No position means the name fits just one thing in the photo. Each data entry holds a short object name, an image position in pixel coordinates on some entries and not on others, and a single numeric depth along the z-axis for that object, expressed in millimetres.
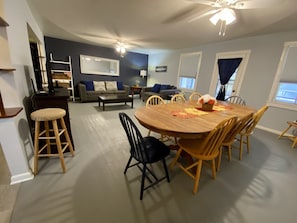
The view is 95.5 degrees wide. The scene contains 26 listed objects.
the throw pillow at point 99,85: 5750
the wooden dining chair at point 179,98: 2968
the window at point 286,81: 3090
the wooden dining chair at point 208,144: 1328
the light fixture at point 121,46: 4832
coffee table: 4389
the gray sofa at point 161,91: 5285
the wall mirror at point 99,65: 5875
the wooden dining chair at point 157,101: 2620
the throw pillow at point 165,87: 5761
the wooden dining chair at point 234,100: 3713
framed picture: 6630
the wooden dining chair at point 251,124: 1958
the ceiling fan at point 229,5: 1630
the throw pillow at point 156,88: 5897
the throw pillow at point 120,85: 6357
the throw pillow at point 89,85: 5566
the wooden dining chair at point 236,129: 1700
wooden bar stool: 1526
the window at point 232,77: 3805
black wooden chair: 1300
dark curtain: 3975
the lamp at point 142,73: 7241
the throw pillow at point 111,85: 6027
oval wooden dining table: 1328
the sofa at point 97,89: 5258
